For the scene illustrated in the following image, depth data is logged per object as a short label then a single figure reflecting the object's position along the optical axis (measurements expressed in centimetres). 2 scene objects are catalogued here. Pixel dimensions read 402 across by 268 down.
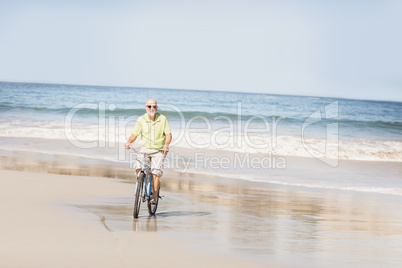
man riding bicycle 1659
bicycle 1643
